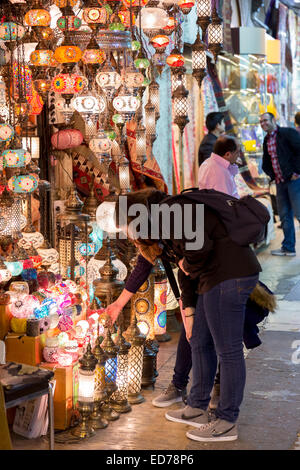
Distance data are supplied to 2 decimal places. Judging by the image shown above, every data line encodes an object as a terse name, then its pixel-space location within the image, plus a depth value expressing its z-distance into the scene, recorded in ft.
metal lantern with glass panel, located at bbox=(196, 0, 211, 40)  33.79
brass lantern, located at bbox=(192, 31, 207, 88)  35.19
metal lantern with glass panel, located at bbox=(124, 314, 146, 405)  27.93
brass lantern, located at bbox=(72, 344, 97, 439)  25.00
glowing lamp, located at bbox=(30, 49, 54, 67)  28.00
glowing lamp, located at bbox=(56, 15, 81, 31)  28.53
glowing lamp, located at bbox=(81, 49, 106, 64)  28.37
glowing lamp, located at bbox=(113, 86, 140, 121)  29.89
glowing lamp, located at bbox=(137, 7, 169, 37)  32.47
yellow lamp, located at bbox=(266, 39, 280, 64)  80.38
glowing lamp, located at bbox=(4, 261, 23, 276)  27.45
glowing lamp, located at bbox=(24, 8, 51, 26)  28.12
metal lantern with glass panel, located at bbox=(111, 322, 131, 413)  26.93
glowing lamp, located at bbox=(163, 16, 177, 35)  33.47
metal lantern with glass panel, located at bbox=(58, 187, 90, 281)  30.03
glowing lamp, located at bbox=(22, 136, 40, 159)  31.61
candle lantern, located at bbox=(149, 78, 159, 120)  35.54
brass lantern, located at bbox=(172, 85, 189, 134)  35.56
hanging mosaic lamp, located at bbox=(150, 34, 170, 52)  33.40
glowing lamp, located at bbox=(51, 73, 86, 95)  28.04
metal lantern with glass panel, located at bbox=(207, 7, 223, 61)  34.42
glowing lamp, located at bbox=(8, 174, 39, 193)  27.40
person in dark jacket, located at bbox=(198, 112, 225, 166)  52.79
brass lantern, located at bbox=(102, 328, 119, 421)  26.23
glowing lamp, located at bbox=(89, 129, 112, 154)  29.89
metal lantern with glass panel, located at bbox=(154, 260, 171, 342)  33.96
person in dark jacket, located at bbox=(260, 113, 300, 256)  56.28
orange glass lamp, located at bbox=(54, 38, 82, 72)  27.35
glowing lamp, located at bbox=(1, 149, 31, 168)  26.98
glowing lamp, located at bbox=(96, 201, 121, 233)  30.18
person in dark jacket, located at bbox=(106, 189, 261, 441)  22.84
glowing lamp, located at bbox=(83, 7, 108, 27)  28.07
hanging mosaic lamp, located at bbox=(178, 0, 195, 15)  32.44
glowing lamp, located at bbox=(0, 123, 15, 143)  26.42
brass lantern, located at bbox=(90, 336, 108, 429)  25.51
